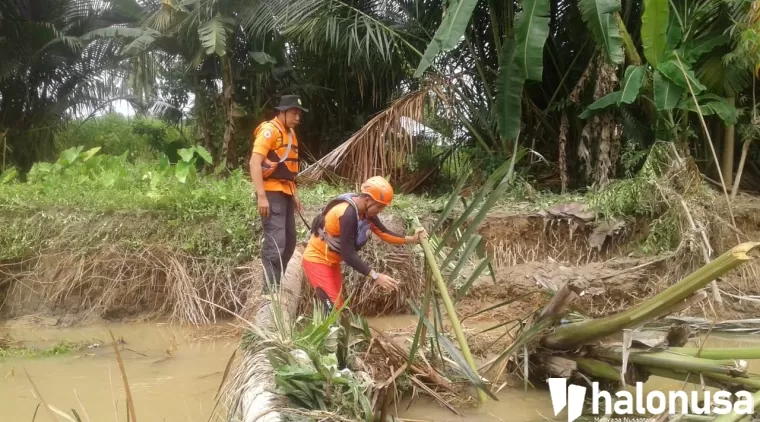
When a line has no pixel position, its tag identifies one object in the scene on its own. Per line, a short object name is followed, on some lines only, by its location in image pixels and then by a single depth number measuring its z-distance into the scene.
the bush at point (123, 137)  12.27
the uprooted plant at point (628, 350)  3.09
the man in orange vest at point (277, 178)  4.83
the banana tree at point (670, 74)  6.38
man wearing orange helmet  4.13
